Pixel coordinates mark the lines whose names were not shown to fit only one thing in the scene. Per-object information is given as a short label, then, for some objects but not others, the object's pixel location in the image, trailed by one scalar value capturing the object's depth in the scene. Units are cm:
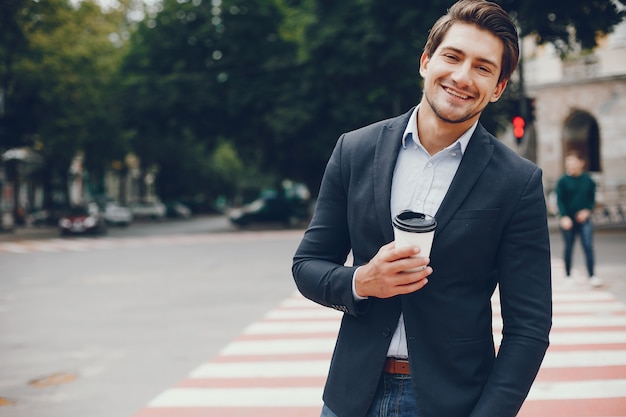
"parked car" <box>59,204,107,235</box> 3141
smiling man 194
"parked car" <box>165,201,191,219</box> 5784
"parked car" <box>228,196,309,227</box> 3722
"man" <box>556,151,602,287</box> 1055
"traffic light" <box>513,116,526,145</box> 1443
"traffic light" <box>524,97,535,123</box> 1498
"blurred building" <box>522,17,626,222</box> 2914
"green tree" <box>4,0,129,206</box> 3050
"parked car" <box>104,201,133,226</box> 4338
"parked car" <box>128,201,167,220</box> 5307
